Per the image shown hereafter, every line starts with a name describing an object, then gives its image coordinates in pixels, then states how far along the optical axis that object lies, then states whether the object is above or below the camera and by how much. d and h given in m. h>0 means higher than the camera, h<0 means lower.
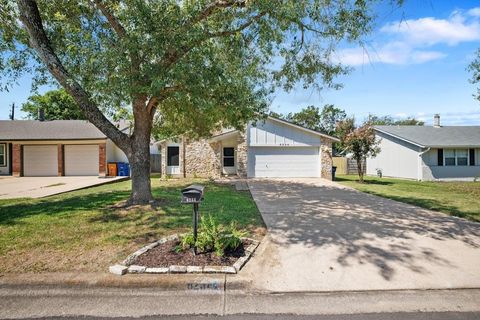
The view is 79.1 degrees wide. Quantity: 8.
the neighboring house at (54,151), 20.30 +0.94
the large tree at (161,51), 6.66 +3.02
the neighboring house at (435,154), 20.08 +0.33
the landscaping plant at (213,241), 4.71 -1.31
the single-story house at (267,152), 18.52 +0.58
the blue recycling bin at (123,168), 20.39 -0.37
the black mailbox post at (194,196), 4.55 -0.53
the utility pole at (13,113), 40.12 +7.20
